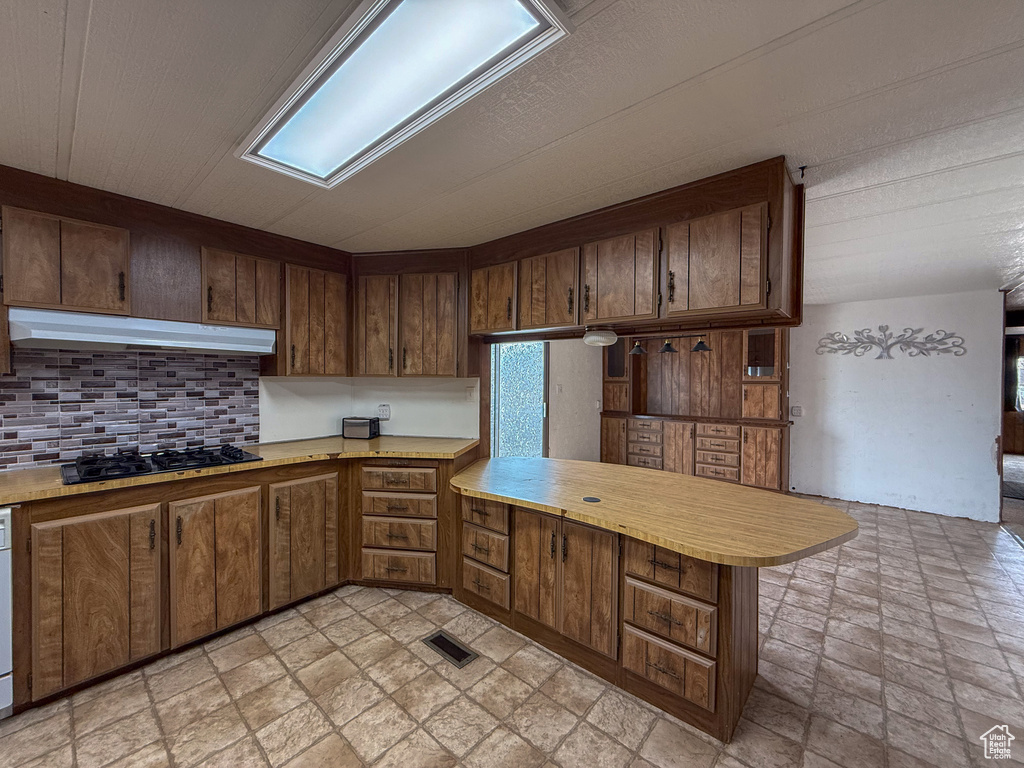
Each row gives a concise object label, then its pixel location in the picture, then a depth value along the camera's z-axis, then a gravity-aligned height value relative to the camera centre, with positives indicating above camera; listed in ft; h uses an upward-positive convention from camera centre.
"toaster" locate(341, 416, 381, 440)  10.53 -1.20
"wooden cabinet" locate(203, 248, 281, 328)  8.27 +1.86
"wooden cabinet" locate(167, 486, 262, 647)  7.01 -3.25
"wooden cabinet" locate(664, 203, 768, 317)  6.00 +1.84
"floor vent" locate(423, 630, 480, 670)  6.91 -4.62
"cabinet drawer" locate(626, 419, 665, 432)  17.91 -1.86
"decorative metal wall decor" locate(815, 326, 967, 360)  14.82 +1.57
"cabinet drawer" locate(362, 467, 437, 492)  8.93 -2.12
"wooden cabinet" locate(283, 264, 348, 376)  9.41 +1.36
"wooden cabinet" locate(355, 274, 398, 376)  10.28 +1.38
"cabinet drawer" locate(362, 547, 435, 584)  8.97 -4.04
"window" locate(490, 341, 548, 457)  13.47 -0.68
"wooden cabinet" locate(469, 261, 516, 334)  9.01 +1.84
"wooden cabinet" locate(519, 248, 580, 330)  8.04 +1.85
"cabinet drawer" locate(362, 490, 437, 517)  8.95 -2.69
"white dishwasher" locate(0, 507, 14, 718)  5.58 -3.31
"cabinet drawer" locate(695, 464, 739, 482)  16.51 -3.59
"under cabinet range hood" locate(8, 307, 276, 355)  6.38 +0.77
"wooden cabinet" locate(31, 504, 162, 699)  5.89 -3.26
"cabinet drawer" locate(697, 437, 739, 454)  16.44 -2.47
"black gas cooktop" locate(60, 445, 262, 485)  6.40 -1.46
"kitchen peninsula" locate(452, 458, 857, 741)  5.26 -2.82
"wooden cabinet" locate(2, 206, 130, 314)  6.35 +1.85
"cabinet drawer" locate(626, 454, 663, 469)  17.97 -3.44
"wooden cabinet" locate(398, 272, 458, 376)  10.02 +1.38
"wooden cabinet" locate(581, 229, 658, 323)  7.05 +1.85
